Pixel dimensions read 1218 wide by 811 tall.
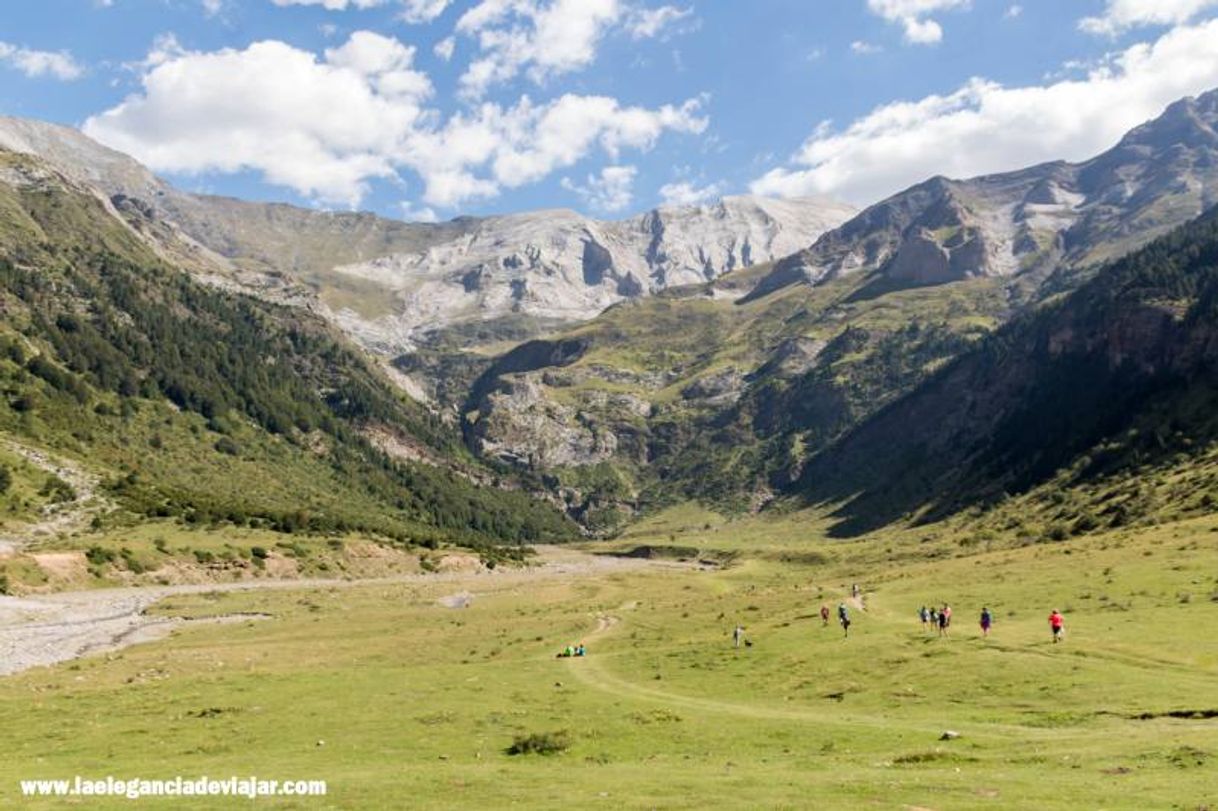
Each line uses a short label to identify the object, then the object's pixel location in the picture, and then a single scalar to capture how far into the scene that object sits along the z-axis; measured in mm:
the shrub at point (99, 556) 129250
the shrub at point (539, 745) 37281
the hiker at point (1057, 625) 54312
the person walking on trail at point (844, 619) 65875
